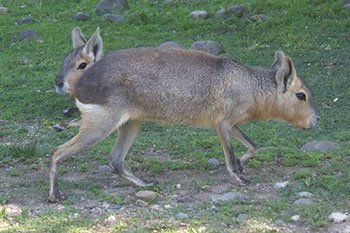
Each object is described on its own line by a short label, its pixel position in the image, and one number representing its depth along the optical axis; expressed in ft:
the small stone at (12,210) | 37.92
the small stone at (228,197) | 39.29
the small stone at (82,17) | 88.43
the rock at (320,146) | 47.44
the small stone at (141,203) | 39.01
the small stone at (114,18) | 86.48
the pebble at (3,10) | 95.71
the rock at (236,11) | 83.66
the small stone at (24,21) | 89.45
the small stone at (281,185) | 41.11
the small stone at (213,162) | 46.12
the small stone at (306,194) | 39.24
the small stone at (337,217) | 35.65
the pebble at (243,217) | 35.95
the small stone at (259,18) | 81.21
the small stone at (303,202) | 38.04
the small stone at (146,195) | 39.75
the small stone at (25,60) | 74.56
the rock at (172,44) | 68.78
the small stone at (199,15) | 84.89
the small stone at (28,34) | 82.92
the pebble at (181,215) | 36.42
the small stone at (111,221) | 35.87
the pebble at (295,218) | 35.98
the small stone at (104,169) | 45.60
